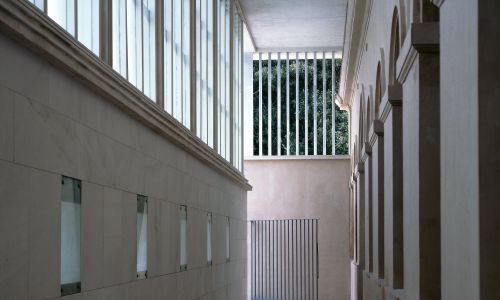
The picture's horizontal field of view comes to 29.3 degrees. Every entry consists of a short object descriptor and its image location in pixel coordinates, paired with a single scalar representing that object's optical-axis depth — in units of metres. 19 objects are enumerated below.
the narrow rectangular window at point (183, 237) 18.36
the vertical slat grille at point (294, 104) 40.06
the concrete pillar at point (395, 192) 14.73
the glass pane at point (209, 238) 22.29
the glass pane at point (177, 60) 18.66
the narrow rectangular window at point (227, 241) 26.25
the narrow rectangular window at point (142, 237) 14.28
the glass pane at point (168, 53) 17.67
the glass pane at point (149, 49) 15.73
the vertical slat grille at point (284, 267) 38.34
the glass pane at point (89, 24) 11.57
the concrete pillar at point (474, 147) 6.59
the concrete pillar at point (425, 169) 10.99
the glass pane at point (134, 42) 14.49
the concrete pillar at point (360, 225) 26.88
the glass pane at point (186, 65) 19.91
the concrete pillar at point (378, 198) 17.95
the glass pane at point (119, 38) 13.49
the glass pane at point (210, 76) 23.98
